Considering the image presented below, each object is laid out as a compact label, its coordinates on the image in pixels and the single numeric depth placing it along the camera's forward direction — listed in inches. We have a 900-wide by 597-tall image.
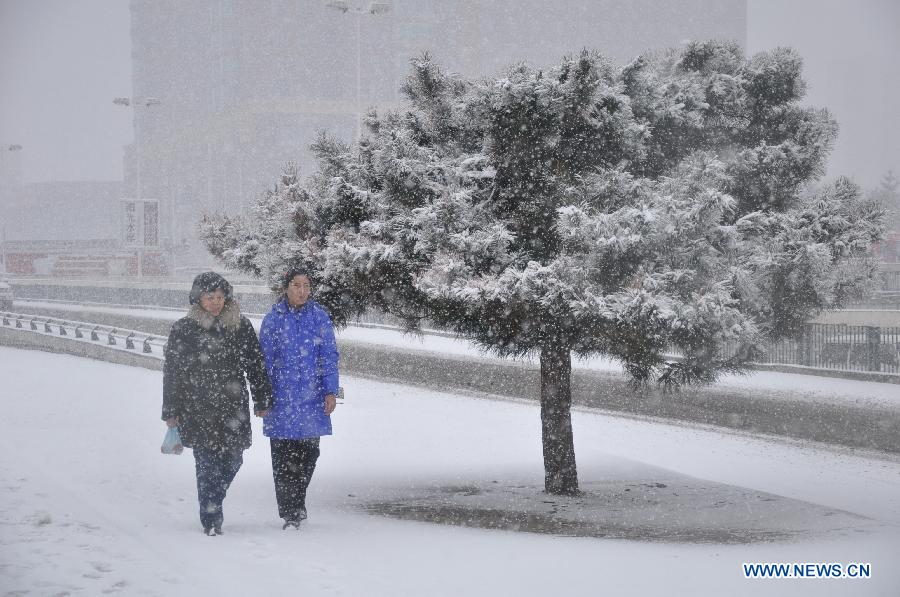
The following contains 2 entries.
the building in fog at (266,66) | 4057.6
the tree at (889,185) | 3706.0
